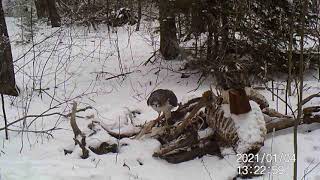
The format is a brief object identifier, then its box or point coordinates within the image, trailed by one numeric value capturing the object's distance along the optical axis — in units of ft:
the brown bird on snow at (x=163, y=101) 14.87
